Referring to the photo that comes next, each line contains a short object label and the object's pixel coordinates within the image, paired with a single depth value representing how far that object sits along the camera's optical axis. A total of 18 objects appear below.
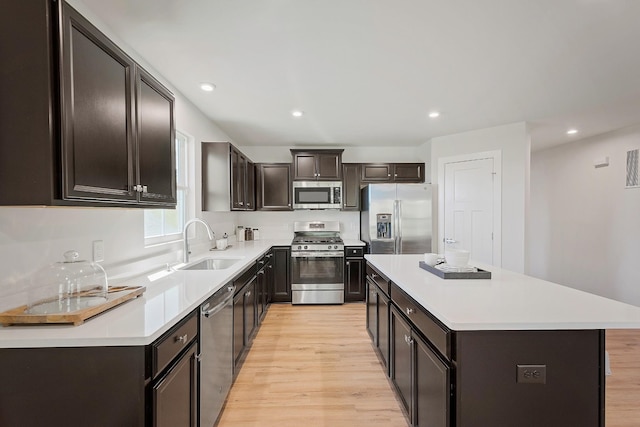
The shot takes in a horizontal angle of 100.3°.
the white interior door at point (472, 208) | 3.79
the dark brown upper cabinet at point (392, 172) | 4.55
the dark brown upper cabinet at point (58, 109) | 0.96
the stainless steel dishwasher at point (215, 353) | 1.53
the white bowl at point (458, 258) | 1.88
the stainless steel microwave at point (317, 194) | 4.41
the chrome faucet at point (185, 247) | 2.40
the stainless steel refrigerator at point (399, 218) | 4.04
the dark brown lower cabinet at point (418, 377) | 1.19
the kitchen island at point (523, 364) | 1.11
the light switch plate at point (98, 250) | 1.60
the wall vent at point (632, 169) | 3.60
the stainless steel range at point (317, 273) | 4.02
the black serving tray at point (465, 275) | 1.77
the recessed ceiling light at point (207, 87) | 2.47
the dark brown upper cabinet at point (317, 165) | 4.38
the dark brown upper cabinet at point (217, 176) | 3.19
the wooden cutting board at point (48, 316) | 1.06
